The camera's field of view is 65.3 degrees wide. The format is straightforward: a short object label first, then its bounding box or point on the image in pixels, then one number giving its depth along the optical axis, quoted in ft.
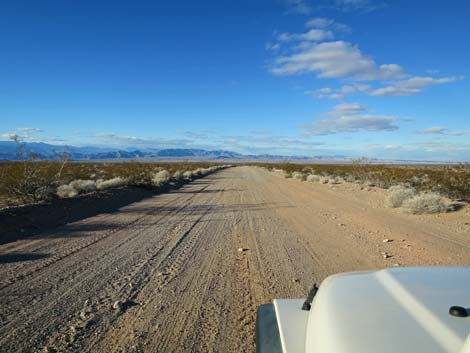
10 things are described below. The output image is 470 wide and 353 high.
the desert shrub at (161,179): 78.43
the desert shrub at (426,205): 41.24
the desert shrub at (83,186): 55.11
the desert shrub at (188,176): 114.01
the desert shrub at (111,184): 62.13
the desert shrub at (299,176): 112.74
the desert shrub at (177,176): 101.30
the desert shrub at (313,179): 100.25
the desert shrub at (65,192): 49.37
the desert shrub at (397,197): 46.55
